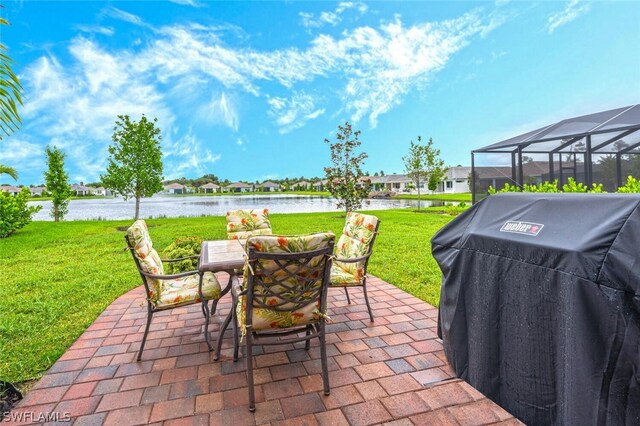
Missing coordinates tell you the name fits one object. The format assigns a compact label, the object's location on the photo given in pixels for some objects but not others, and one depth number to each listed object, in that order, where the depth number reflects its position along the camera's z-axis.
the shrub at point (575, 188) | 8.08
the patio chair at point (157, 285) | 2.54
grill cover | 1.30
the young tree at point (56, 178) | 14.61
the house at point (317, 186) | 76.79
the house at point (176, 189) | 81.12
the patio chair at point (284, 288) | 1.92
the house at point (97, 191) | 76.25
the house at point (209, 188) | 83.00
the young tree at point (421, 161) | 21.41
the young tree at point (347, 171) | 12.39
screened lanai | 8.99
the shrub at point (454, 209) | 15.14
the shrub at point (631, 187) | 6.46
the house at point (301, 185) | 78.89
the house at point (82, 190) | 74.50
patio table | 2.54
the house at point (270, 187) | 87.31
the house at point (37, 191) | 59.06
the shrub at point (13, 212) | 9.26
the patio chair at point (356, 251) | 3.21
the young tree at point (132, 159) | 12.20
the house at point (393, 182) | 61.49
